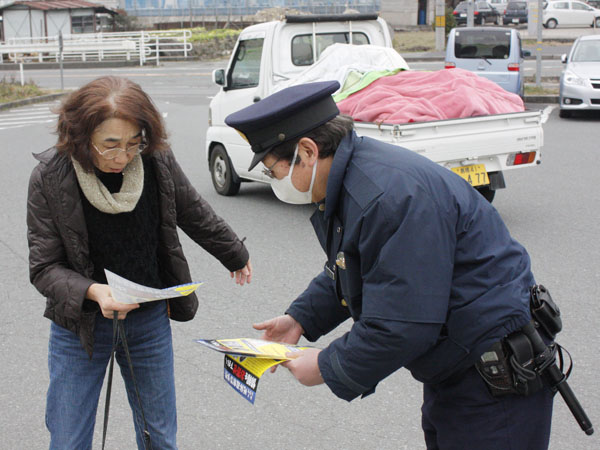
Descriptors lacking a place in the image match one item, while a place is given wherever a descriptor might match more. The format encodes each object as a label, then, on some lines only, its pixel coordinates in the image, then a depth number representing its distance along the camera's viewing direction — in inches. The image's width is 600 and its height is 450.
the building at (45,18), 1675.7
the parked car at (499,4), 1796.3
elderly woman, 102.2
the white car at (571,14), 1663.4
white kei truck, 292.2
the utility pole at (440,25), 1200.2
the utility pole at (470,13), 1007.6
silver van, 717.3
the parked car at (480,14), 1684.3
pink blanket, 297.1
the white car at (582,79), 617.0
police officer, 79.4
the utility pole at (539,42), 816.3
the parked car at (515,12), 1721.2
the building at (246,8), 1866.4
